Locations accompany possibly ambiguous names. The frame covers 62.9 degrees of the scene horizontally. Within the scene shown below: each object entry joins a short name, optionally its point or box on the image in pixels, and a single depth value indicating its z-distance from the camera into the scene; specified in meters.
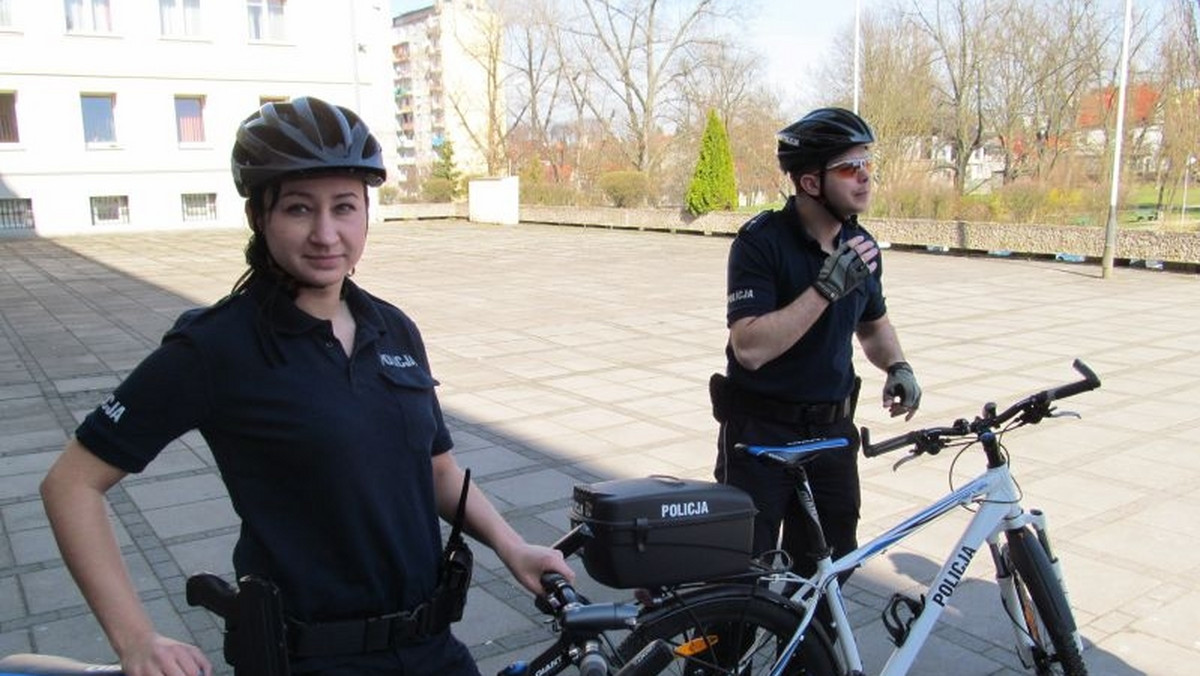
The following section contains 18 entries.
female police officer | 1.54
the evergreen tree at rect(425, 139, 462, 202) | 37.91
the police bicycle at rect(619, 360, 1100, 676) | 2.40
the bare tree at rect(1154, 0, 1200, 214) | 19.80
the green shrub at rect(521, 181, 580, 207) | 32.81
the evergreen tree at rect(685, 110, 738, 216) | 26.08
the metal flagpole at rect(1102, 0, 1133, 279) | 15.18
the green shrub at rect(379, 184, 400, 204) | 37.13
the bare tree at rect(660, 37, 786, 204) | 43.41
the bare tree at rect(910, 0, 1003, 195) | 37.28
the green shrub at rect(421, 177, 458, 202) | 37.78
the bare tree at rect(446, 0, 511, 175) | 44.38
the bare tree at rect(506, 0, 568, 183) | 45.16
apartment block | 46.06
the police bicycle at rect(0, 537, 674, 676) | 1.50
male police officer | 2.85
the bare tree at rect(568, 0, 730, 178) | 42.47
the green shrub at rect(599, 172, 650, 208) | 30.70
